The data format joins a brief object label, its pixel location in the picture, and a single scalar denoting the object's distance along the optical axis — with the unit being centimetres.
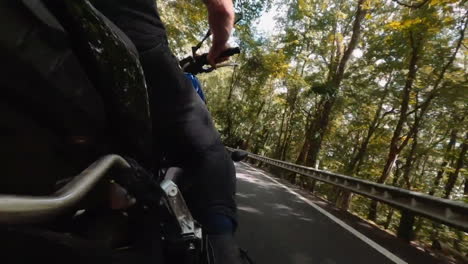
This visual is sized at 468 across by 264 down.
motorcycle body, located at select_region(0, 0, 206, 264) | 59
